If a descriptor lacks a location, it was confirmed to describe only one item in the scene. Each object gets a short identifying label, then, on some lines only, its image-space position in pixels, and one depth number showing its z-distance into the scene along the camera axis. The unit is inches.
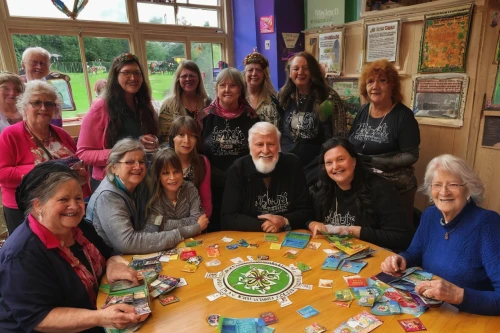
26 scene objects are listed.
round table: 55.6
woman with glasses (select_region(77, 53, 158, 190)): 110.0
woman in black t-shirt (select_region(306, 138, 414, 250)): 88.7
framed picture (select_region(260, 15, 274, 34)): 223.6
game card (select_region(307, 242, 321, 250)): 83.1
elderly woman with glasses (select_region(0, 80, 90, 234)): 98.0
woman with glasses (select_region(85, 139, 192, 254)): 83.3
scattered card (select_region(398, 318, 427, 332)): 54.2
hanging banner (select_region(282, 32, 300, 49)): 221.1
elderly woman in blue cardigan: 56.9
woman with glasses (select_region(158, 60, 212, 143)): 123.6
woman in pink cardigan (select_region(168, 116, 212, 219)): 106.7
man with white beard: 101.9
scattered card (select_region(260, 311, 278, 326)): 56.9
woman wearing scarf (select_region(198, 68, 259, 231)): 120.0
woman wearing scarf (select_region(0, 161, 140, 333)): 56.9
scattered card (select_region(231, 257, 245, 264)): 77.2
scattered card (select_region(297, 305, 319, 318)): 58.5
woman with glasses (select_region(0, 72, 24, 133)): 121.3
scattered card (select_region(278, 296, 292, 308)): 61.7
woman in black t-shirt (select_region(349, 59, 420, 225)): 114.6
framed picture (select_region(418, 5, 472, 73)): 129.4
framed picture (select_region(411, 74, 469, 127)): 134.6
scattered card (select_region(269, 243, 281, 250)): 83.8
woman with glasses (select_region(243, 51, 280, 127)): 130.1
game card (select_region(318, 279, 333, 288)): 66.8
